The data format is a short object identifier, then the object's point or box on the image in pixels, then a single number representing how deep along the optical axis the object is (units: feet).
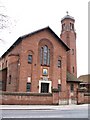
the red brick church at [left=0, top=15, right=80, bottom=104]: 47.92
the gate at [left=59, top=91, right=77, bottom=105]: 42.43
